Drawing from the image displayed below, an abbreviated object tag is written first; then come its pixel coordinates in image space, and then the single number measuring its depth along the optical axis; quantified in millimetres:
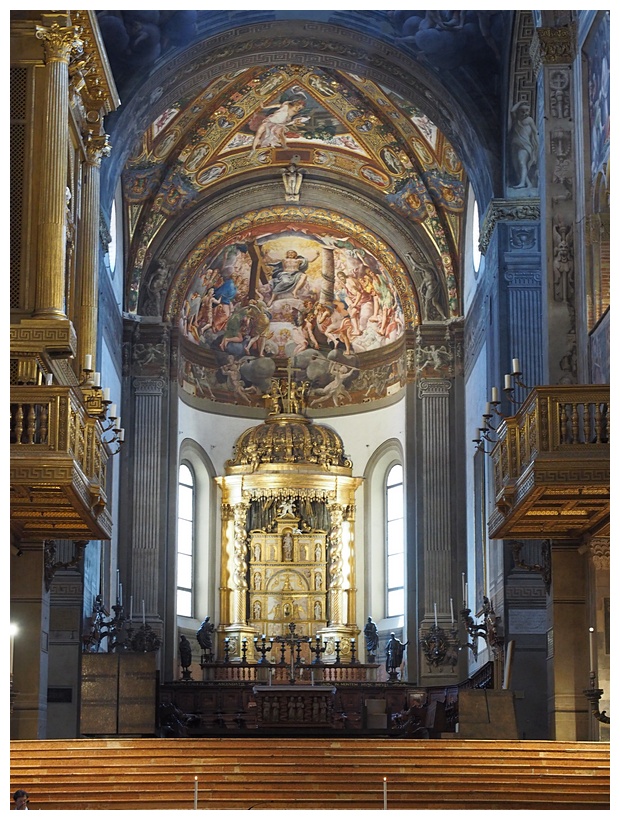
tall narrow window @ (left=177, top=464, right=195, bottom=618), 36656
